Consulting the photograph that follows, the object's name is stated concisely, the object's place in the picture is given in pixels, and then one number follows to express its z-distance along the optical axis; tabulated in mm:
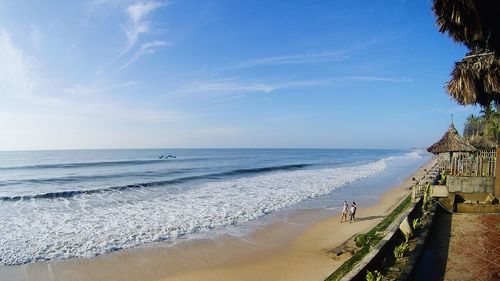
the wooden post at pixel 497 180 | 10833
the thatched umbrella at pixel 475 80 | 8516
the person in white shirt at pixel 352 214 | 15445
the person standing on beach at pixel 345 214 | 15709
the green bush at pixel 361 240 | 10762
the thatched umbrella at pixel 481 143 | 20391
